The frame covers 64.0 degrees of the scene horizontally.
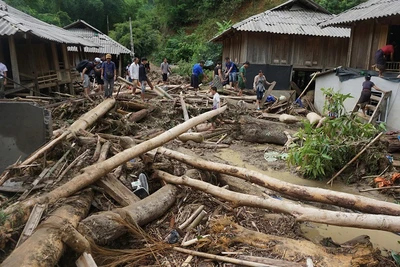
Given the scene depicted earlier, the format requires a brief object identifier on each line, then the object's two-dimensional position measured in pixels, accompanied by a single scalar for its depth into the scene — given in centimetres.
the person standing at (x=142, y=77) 1245
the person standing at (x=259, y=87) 1284
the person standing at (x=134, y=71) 1261
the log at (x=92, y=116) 716
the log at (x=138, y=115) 1007
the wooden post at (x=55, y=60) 1614
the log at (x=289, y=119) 1094
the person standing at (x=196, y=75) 1498
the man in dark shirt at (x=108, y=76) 1123
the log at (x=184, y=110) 1088
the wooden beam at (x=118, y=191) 489
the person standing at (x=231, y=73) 1573
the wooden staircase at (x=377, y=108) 985
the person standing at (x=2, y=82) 1077
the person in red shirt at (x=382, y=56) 1117
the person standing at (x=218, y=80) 1498
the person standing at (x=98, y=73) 1254
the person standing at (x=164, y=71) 1763
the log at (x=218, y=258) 366
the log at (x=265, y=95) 1298
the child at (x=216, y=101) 1058
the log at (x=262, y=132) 996
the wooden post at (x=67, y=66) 1727
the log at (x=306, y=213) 395
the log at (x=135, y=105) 1087
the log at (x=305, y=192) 439
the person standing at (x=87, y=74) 1292
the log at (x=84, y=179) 388
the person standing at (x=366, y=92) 1008
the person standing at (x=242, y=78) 1457
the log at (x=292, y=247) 382
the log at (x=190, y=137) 790
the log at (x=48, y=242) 304
